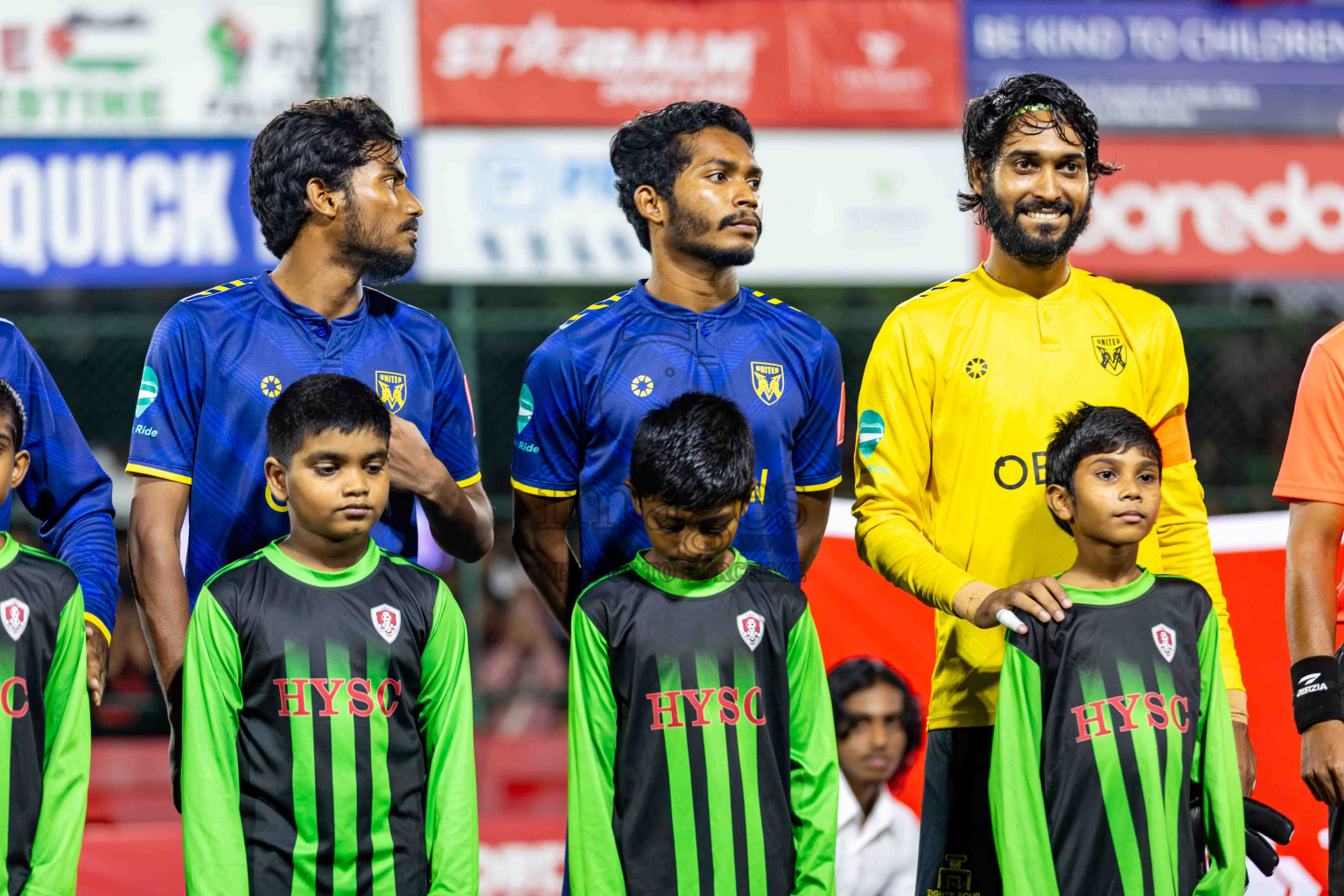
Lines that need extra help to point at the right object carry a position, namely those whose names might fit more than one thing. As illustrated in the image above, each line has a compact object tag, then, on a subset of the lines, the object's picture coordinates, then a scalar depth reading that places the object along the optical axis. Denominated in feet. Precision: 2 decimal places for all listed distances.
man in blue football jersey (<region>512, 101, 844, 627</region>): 22.44
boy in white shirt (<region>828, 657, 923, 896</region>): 34.24
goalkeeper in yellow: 21.61
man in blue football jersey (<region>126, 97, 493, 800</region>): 21.44
